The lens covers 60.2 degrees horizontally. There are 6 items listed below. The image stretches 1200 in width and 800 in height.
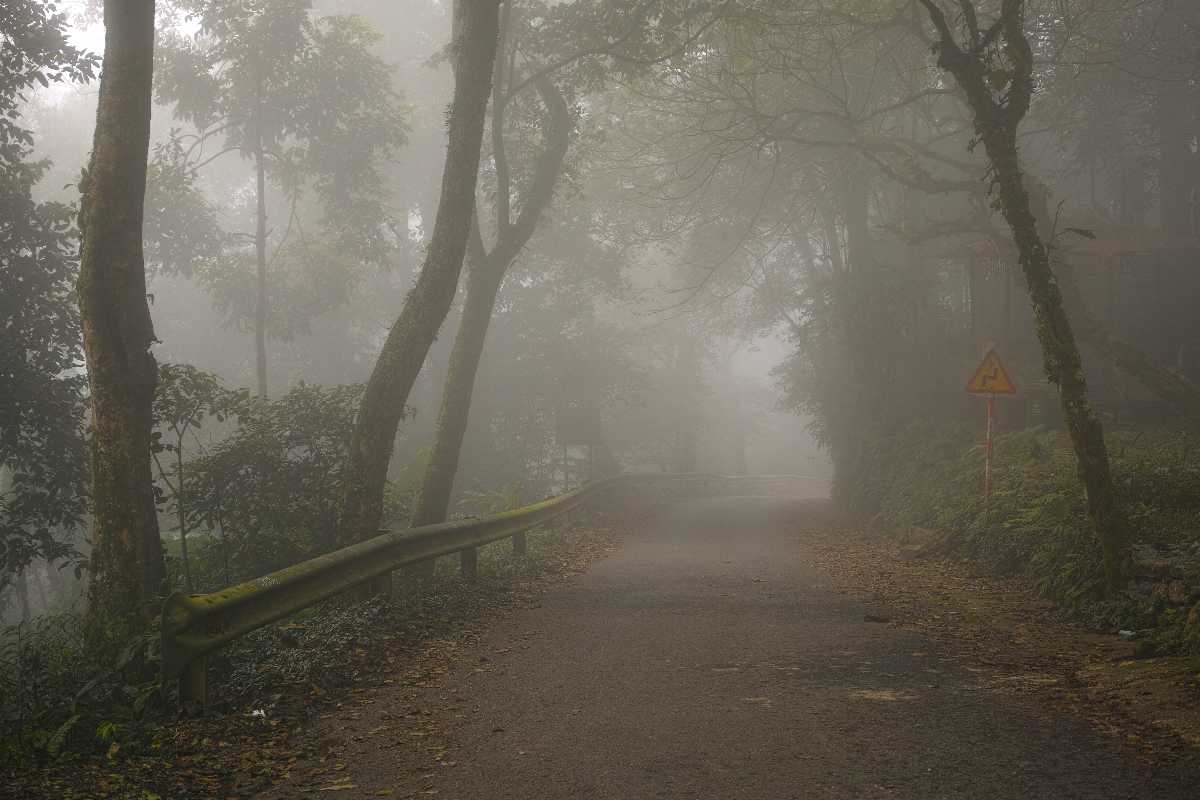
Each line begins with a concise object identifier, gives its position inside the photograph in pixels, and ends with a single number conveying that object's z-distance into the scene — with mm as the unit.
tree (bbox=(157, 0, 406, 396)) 24375
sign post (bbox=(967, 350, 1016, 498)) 15594
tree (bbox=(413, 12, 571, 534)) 14750
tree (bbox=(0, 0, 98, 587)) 13539
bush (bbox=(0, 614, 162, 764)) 5410
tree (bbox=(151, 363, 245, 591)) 11422
